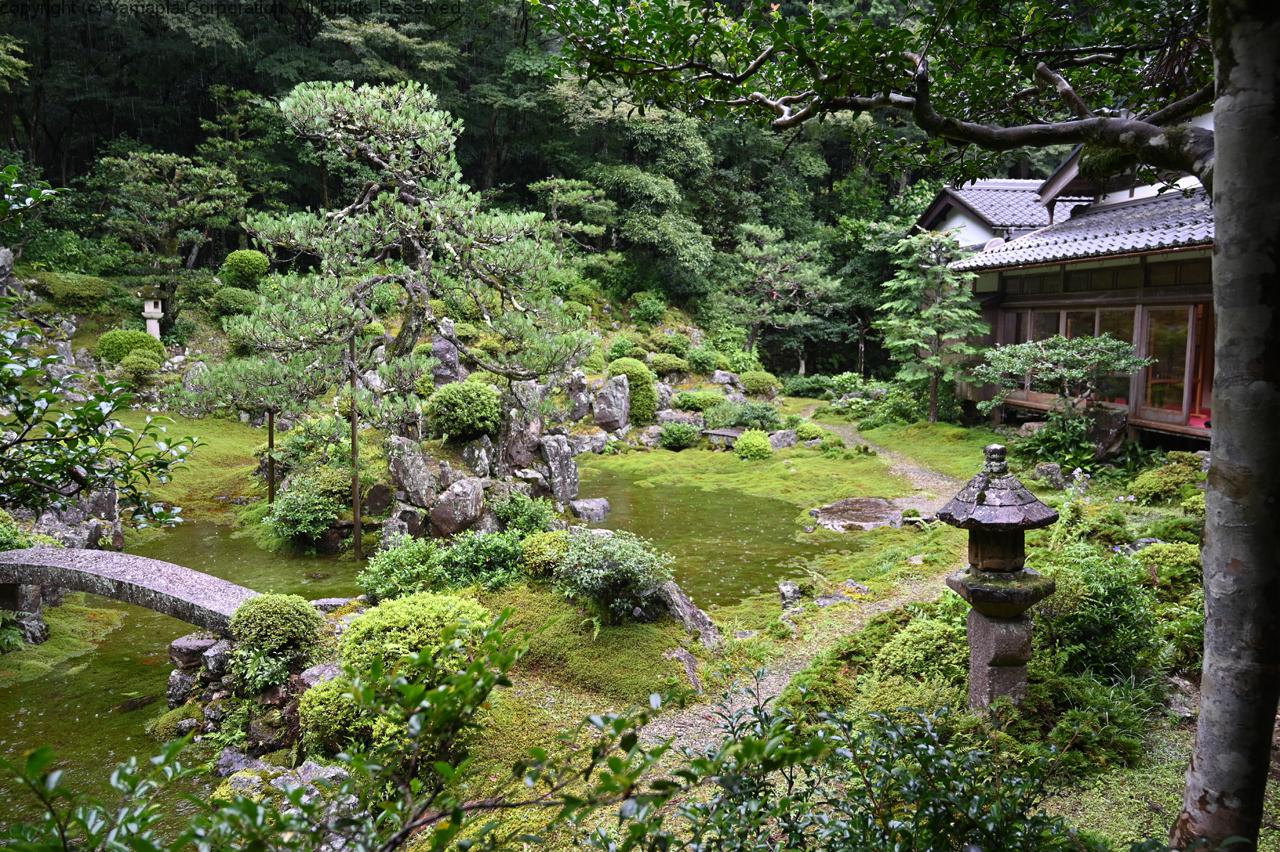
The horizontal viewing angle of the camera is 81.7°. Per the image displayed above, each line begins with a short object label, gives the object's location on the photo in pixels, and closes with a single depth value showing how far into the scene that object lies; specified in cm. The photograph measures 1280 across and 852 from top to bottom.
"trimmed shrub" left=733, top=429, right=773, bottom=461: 1577
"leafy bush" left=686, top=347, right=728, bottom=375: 2203
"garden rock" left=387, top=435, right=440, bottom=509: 969
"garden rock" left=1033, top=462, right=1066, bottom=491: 1091
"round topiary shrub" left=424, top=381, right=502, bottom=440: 1031
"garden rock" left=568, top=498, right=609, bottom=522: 1098
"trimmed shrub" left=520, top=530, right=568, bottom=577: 676
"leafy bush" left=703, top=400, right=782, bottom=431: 1777
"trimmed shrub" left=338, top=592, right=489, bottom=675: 491
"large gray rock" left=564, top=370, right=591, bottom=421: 1755
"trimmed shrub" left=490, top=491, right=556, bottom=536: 881
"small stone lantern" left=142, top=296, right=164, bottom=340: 1669
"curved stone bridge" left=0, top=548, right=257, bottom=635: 633
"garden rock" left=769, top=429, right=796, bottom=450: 1664
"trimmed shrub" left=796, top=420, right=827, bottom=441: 1697
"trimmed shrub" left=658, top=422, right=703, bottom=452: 1702
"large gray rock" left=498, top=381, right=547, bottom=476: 1070
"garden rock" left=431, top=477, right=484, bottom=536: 914
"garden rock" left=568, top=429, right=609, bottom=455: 1648
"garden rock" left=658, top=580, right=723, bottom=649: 627
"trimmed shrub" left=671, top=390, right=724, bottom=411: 1894
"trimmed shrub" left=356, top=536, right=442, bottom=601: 682
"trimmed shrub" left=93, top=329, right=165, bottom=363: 1573
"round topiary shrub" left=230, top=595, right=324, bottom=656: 561
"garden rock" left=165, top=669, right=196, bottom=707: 585
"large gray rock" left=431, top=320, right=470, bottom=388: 1555
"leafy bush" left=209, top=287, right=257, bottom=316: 1838
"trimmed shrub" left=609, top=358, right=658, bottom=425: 1839
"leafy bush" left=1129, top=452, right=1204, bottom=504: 899
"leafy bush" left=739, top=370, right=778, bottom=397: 2094
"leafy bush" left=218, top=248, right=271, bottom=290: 1939
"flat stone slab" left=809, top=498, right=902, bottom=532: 1027
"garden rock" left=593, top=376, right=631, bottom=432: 1753
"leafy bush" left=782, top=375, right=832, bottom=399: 2414
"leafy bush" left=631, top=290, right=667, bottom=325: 2406
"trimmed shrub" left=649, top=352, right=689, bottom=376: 2120
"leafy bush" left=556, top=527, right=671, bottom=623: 597
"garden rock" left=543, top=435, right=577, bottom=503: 1114
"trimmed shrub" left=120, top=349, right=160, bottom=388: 1519
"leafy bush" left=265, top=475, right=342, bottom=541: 948
